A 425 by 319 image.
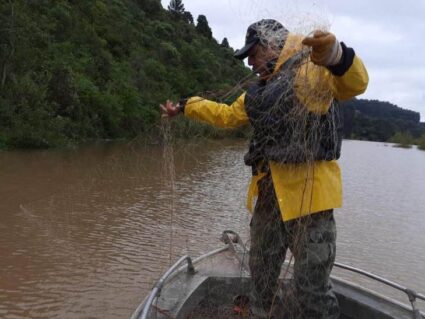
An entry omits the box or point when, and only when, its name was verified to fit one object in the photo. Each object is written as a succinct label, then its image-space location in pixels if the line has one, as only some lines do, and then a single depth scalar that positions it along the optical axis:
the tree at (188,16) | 71.94
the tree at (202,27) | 61.59
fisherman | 2.59
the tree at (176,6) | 78.12
